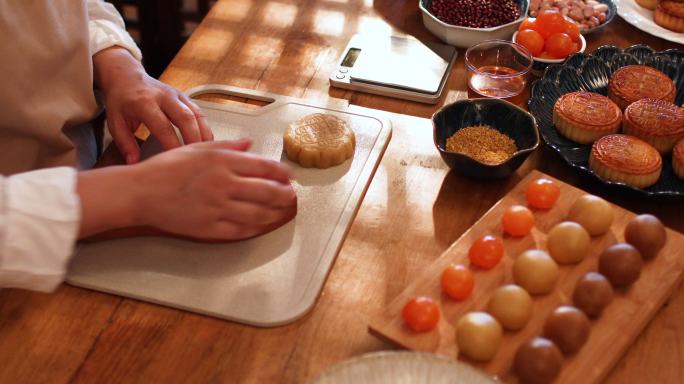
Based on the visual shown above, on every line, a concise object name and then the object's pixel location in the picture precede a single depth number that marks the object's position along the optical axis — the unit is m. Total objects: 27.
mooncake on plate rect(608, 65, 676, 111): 1.32
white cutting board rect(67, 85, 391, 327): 1.01
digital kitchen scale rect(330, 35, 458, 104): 1.41
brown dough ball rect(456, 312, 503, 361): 0.89
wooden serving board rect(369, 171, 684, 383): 0.90
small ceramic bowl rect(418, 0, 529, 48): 1.50
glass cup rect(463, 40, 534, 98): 1.40
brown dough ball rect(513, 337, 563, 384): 0.85
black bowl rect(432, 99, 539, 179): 1.18
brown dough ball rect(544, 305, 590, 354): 0.89
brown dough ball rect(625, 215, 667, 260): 1.01
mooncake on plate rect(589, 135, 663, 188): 1.17
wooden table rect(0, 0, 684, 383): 0.94
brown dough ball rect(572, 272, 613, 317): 0.93
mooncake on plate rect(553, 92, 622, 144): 1.26
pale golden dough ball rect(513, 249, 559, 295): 0.97
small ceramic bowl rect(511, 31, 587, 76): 1.44
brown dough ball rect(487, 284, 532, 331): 0.92
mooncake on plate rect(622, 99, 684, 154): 1.23
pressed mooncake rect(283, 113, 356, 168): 1.21
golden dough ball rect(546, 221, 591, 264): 1.01
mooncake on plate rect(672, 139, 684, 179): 1.19
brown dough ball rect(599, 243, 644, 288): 0.97
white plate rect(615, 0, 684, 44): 1.56
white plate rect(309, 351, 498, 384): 0.80
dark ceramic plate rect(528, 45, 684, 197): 1.28
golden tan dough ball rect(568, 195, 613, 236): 1.05
